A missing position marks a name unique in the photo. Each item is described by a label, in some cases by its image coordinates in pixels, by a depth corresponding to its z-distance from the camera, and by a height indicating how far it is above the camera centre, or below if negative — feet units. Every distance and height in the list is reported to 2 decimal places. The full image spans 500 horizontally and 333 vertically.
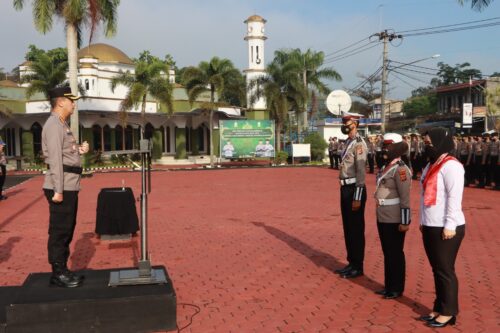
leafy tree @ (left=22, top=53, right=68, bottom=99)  96.99 +11.96
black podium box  27.78 -3.95
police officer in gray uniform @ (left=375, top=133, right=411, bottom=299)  17.16 -2.41
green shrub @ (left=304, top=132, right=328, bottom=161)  114.32 -2.12
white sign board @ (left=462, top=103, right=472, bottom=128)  127.92 +4.86
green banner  103.55 -0.07
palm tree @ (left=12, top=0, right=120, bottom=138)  75.50 +17.80
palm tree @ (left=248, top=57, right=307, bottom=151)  112.57 +10.41
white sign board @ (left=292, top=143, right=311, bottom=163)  108.17 -2.59
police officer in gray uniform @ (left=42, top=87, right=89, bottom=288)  15.70 -1.22
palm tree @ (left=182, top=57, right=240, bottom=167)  101.81 +11.85
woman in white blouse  14.48 -2.27
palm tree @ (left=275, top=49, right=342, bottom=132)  135.03 +16.84
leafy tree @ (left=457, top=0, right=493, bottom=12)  38.37 +9.72
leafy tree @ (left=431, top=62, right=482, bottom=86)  239.71 +29.38
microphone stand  15.78 -3.97
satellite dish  105.81 +7.04
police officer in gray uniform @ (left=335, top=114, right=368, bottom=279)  20.10 -2.07
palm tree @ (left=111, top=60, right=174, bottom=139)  96.58 +9.88
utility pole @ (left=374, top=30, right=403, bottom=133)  97.81 +13.90
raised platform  13.94 -4.60
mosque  105.40 +5.04
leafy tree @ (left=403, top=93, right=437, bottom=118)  249.16 +14.48
